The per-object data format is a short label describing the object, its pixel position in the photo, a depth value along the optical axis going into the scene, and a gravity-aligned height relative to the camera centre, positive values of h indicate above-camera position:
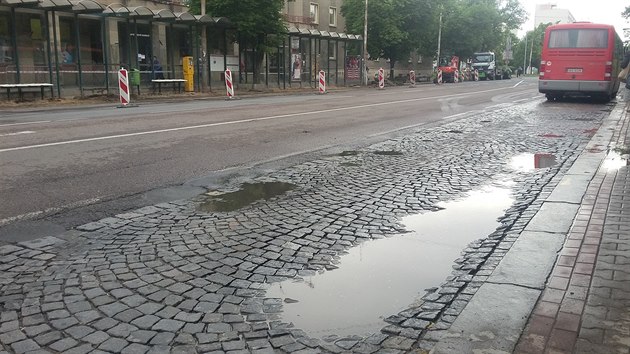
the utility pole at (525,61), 123.81 +3.02
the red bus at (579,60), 21.05 +0.57
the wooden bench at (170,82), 26.23 -0.41
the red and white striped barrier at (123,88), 20.28 -0.53
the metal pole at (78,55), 22.43 +0.77
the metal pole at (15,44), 20.89 +1.13
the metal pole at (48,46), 21.27 +1.07
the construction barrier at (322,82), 31.90 -0.47
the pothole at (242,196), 5.96 -1.43
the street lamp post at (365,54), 41.72 +1.56
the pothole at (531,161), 8.44 -1.42
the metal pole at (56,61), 21.54 +0.50
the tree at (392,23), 46.75 +4.46
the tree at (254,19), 29.09 +2.97
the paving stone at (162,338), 3.04 -1.49
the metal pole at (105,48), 23.70 +1.12
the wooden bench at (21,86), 20.22 -0.49
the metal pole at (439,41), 57.56 +3.57
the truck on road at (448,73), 55.91 +0.12
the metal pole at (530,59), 120.12 +3.46
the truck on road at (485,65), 64.31 +1.09
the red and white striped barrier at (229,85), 26.23 -0.53
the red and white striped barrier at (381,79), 40.66 -0.36
